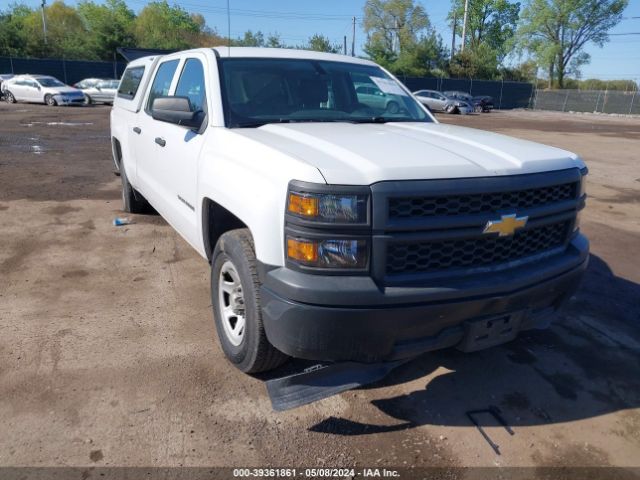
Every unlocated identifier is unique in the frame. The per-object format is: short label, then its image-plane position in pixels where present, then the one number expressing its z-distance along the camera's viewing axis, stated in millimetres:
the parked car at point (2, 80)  27159
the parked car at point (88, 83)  27828
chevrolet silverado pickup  2285
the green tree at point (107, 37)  42625
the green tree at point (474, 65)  54750
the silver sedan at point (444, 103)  33750
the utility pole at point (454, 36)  56738
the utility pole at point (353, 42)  62594
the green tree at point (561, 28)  64212
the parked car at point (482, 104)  39000
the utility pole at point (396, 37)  63062
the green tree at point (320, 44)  47875
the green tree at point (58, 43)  42625
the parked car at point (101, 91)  27281
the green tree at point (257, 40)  48931
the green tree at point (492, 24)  65562
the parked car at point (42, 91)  24797
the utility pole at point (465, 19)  54059
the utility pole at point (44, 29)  44344
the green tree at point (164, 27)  50969
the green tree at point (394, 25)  57175
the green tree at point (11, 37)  40188
